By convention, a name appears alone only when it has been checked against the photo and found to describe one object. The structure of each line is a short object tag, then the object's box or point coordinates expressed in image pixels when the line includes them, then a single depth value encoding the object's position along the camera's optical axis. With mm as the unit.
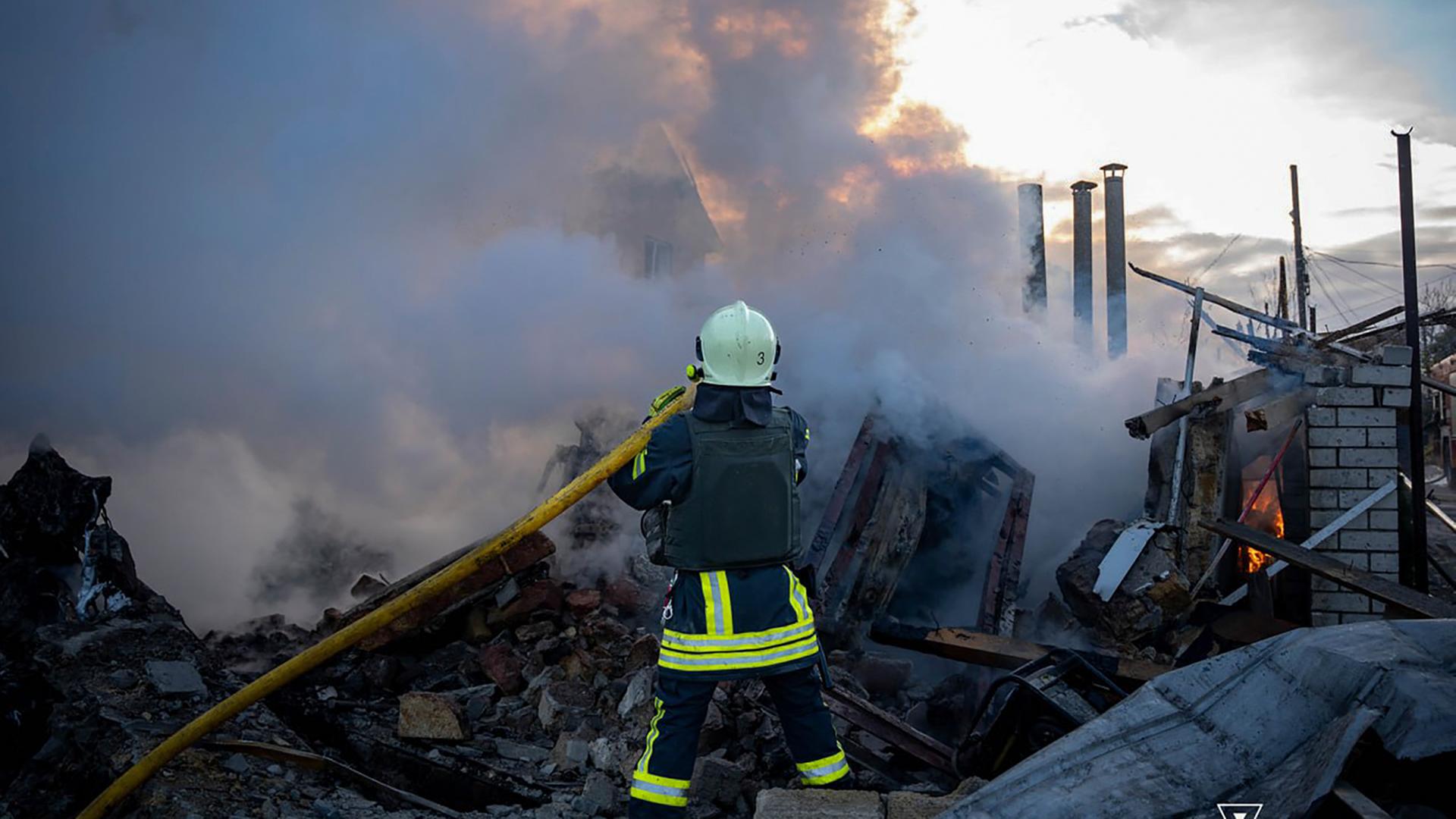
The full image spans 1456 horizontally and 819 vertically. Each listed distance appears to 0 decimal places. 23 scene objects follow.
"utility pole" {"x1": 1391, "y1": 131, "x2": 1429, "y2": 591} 5883
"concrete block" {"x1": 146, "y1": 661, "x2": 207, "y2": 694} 4055
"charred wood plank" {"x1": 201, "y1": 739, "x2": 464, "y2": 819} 3727
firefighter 3094
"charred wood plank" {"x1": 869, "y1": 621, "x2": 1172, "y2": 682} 4480
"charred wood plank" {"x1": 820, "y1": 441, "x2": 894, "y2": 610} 5984
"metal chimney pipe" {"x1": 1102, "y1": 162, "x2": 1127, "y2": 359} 15844
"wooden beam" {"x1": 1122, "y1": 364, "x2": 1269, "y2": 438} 6555
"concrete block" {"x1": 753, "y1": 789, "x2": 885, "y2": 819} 2791
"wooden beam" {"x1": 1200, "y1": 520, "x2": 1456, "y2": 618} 4590
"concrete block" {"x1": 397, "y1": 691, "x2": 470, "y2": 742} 4449
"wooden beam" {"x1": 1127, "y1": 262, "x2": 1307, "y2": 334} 7281
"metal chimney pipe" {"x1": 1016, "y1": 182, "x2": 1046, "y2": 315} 13961
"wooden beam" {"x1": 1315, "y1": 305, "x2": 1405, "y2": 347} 7032
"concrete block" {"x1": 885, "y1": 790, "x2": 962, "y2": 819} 2781
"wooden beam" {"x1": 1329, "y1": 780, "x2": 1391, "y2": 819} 1922
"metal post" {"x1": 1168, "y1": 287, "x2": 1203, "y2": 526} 6945
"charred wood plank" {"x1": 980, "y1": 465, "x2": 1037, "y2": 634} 6227
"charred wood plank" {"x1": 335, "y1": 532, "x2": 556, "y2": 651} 5199
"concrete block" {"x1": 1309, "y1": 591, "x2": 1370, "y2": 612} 6164
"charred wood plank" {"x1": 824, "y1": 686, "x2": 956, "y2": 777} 4008
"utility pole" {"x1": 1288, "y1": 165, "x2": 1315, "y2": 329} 21875
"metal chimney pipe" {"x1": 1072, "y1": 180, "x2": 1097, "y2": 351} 15969
